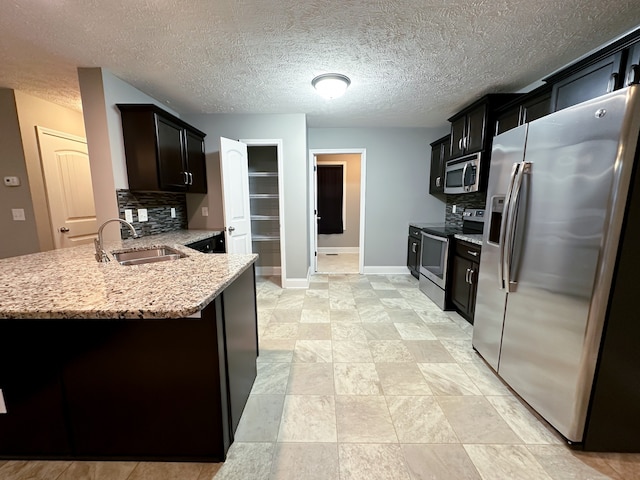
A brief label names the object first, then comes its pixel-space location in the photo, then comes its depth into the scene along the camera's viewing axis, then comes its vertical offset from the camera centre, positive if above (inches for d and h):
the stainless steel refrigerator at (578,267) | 42.4 -12.0
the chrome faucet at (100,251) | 62.1 -12.5
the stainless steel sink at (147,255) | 74.6 -16.6
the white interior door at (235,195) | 116.4 +4.1
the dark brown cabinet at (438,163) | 138.4 +23.8
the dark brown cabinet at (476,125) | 102.0 +34.9
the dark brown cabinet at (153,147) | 92.7 +21.3
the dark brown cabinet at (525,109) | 80.0 +33.0
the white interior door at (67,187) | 113.3 +7.1
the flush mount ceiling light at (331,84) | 87.0 +42.0
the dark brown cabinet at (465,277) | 93.9 -28.6
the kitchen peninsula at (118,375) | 41.9 -29.7
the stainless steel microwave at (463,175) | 107.9 +13.8
